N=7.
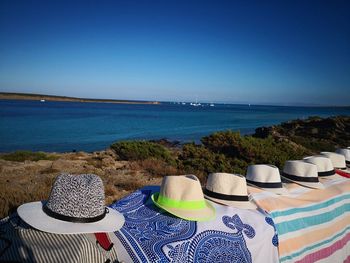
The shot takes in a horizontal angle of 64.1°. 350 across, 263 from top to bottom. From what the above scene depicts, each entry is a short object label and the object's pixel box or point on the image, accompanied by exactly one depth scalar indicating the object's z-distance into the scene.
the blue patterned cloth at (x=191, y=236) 1.82
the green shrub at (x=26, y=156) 11.62
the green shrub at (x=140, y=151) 10.62
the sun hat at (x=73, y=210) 1.62
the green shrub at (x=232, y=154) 8.20
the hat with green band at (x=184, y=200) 2.22
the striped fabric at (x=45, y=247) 1.42
